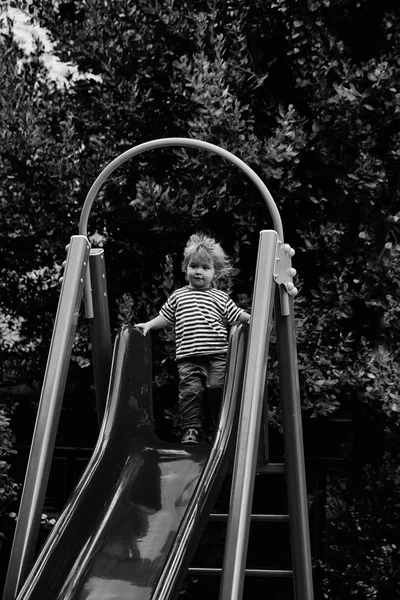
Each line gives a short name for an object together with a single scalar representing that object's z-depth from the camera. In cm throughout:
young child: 682
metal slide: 515
